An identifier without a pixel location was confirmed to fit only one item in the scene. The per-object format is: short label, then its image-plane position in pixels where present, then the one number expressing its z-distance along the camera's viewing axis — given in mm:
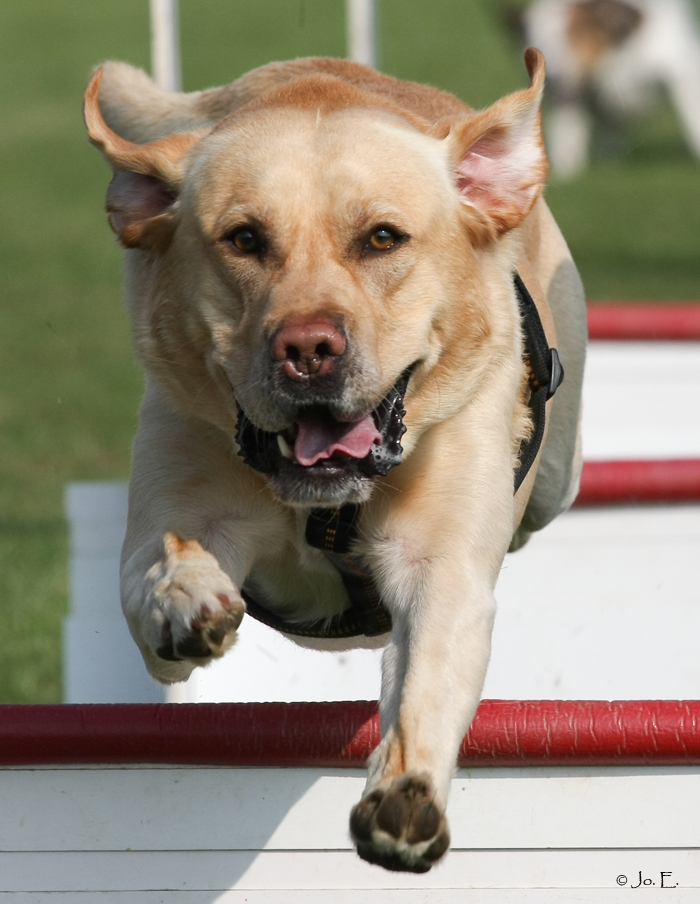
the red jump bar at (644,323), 14859
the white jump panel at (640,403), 14492
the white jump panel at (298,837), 6965
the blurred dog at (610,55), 49719
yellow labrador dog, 6281
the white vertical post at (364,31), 17297
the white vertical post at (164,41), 13930
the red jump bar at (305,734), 6773
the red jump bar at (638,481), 11805
